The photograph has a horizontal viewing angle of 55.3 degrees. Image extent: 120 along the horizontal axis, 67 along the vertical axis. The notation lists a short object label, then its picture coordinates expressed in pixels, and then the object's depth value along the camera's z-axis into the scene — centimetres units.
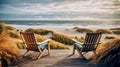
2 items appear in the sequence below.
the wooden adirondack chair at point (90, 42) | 252
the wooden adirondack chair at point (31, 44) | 255
